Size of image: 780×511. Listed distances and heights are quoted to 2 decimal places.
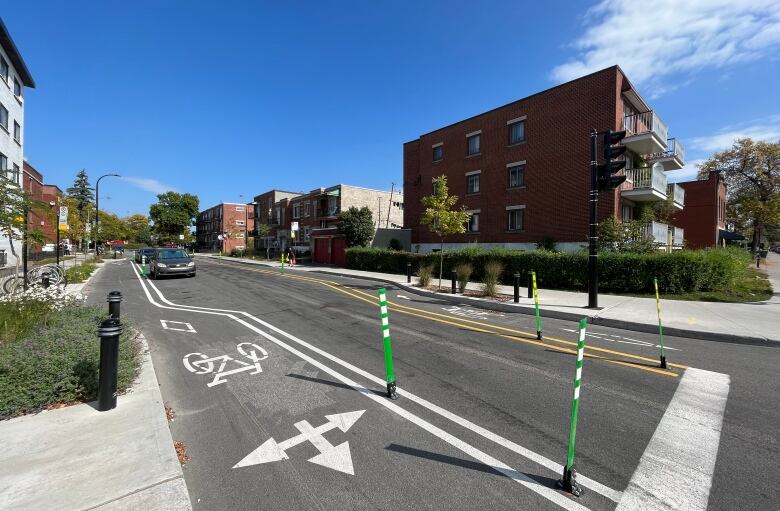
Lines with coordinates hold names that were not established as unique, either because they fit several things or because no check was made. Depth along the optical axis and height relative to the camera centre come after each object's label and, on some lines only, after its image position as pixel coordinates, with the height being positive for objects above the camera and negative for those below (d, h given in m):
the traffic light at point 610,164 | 10.45 +2.77
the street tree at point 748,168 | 36.16 +10.35
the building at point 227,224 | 73.56 +5.86
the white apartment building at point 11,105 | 21.91 +9.15
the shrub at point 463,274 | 14.94 -0.81
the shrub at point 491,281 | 13.50 -0.95
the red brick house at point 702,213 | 35.72 +4.90
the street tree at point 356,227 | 31.50 +2.33
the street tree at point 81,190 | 74.50 +11.67
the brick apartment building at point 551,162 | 20.56 +6.47
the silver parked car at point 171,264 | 19.34 -0.87
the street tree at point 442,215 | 16.47 +1.86
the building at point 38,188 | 32.72 +6.00
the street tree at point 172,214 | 83.88 +8.07
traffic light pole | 10.89 +0.48
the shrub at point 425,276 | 16.88 -1.02
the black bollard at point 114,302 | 5.61 -0.87
